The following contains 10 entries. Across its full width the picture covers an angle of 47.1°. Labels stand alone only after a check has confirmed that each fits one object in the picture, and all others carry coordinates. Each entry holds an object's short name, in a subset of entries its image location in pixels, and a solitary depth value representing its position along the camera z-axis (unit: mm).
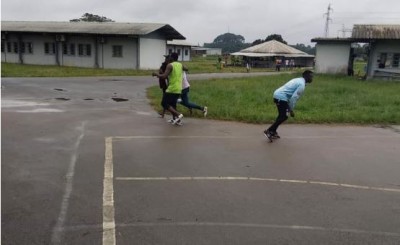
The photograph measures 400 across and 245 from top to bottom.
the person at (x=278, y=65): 49031
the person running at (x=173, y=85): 10617
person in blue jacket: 8867
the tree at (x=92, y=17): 84950
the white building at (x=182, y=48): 62497
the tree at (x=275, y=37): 84250
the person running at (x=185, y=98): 11844
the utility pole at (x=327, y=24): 65137
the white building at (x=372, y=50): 29359
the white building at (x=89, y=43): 36500
